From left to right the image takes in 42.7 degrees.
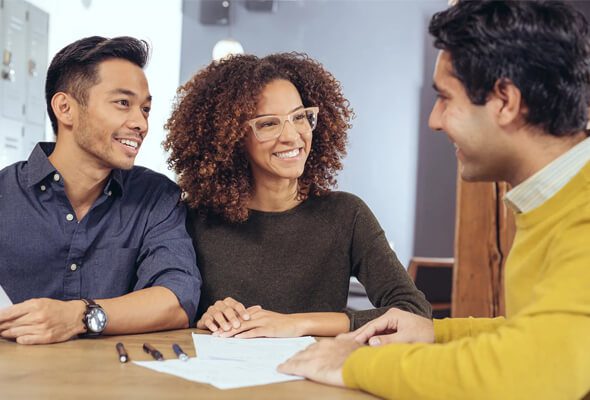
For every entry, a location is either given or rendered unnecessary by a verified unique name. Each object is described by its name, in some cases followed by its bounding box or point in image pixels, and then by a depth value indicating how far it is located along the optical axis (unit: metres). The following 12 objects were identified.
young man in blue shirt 1.99
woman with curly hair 2.18
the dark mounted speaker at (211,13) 7.23
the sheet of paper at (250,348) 1.43
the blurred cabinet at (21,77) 4.46
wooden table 1.10
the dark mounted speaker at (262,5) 7.12
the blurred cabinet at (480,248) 3.82
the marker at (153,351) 1.38
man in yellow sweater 1.03
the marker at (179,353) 1.38
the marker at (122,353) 1.35
